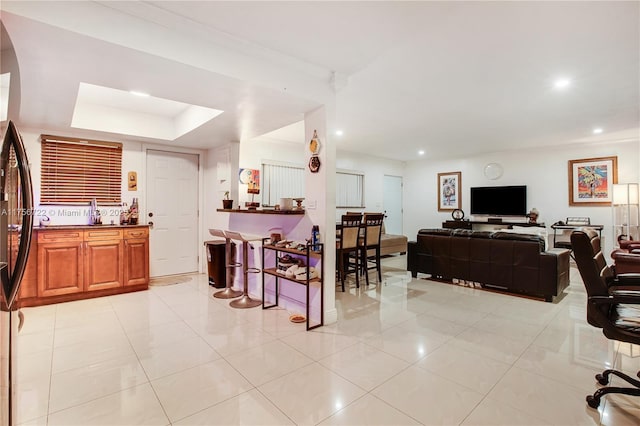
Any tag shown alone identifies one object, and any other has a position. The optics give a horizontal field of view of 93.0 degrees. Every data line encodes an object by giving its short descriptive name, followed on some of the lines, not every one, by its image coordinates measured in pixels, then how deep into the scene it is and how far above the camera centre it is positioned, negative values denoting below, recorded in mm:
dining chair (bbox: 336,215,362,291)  4164 -367
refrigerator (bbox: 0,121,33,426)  1282 -133
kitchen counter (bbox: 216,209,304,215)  3127 +36
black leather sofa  3707 -623
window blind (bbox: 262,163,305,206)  5891 +665
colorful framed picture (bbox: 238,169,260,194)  5301 +678
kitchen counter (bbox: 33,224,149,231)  3570 -154
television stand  6750 -225
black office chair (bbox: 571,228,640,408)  1681 -552
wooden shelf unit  2898 -613
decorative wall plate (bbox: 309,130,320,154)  3055 +718
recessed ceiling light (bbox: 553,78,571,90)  3166 +1403
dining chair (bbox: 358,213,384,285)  4582 -356
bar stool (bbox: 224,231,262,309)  3562 -830
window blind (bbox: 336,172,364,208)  7211 +617
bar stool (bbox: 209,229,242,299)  3961 -879
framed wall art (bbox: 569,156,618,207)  5914 +684
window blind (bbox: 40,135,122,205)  4020 +611
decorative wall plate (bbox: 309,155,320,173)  3047 +517
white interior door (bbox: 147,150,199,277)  4914 +57
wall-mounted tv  6816 +331
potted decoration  4414 +154
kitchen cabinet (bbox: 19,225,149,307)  3555 -615
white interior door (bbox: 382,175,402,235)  8391 +316
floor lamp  5438 +64
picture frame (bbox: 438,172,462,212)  7896 +636
